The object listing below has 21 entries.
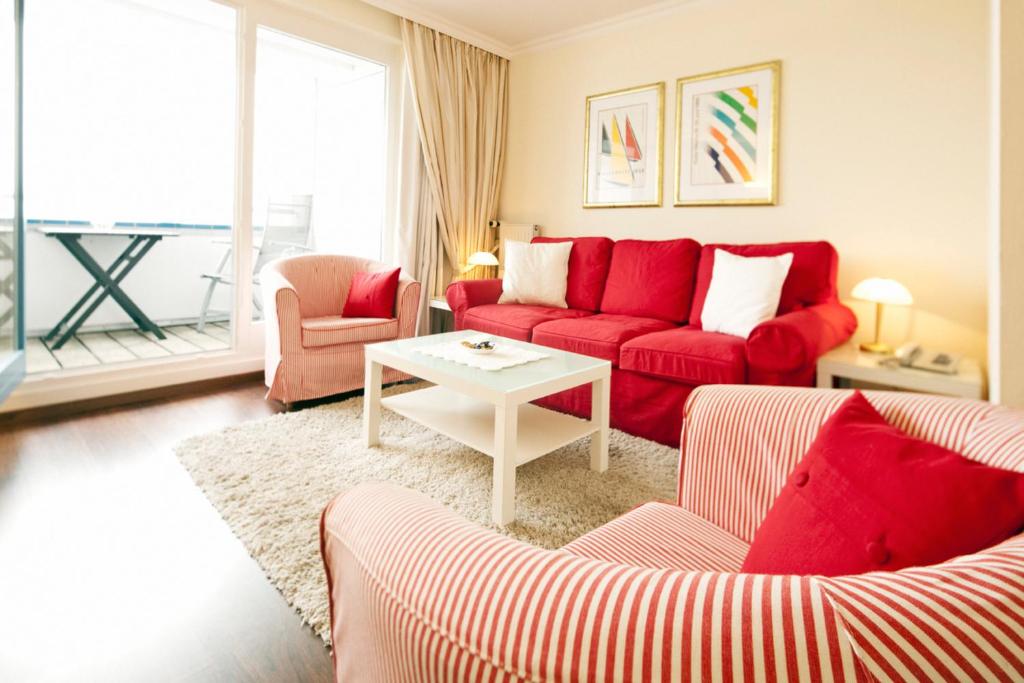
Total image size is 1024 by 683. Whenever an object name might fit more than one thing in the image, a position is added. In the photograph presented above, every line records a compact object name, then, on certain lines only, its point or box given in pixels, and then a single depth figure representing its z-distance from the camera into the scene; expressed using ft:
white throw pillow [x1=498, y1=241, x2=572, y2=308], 12.41
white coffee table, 6.26
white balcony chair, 15.26
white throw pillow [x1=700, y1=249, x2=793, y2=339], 9.04
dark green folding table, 13.32
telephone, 7.70
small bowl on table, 8.01
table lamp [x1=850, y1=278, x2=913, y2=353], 8.79
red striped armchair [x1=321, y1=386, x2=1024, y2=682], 1.24
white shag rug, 5.74
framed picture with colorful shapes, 10.87
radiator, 14.97
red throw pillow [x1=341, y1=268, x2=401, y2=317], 11.50
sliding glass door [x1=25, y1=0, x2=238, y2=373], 13.41
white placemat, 7.52
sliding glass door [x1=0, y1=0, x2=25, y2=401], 8.68
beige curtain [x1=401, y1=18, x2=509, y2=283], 13.74
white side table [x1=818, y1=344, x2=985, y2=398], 7.31
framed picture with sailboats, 12.59
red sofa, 8.09
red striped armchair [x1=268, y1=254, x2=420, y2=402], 10.02
